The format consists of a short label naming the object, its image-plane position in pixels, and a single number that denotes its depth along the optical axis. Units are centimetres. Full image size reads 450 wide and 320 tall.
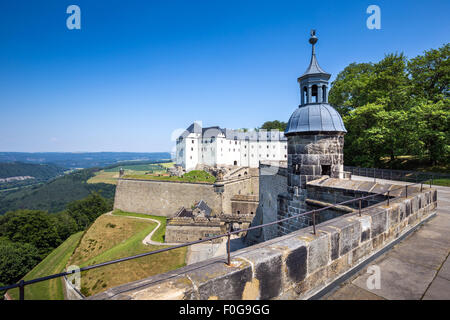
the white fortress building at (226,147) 5225
